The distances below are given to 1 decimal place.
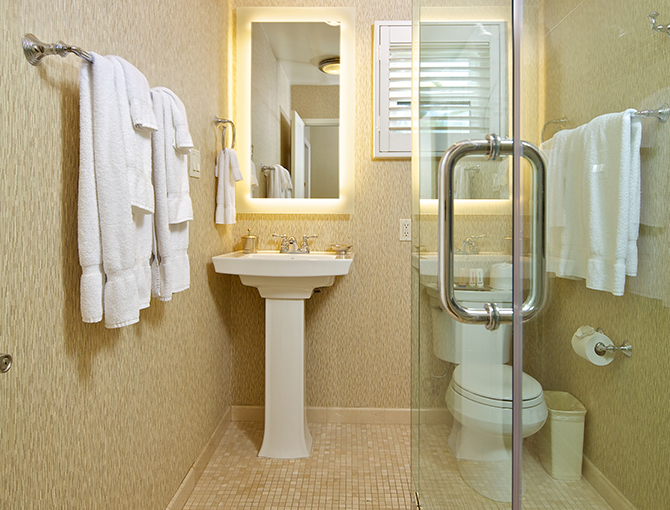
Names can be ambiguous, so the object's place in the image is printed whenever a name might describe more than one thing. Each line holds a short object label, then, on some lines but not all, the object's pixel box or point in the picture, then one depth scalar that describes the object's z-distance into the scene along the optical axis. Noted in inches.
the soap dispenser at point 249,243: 92.4
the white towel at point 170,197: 50.7
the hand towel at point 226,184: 82.5
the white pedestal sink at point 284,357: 78.2
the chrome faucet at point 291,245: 92.1
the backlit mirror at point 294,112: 93.0
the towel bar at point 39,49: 34.9
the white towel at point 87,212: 38.9
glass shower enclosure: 14.6
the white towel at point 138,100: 43.2
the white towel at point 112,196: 39.6
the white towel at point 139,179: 42.2
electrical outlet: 92.7
